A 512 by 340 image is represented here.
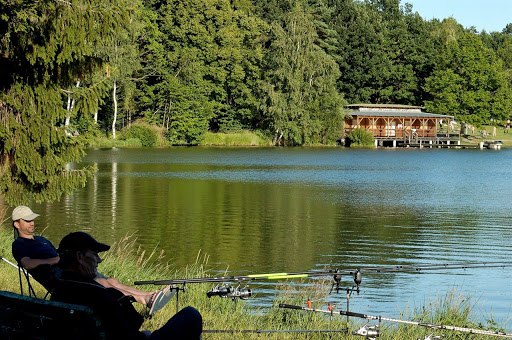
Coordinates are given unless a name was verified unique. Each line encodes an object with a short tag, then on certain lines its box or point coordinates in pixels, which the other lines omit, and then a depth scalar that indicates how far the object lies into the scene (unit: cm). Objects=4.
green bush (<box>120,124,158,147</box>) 7144
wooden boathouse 8188
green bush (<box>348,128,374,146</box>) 8088
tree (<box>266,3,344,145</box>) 7194
